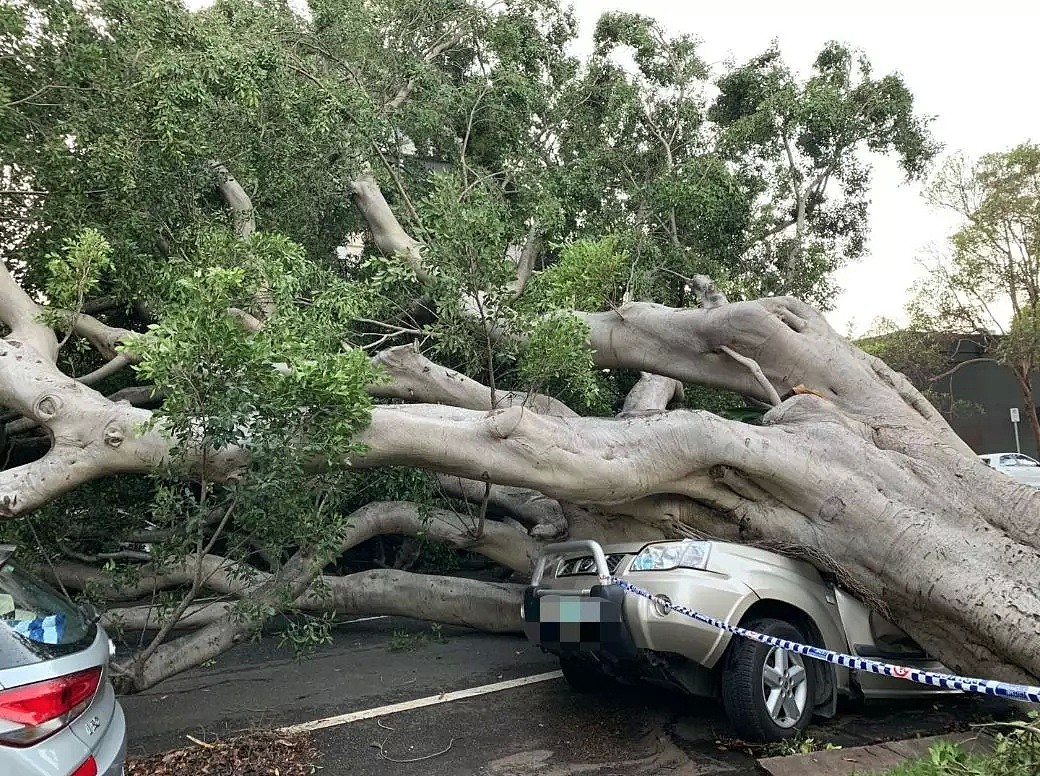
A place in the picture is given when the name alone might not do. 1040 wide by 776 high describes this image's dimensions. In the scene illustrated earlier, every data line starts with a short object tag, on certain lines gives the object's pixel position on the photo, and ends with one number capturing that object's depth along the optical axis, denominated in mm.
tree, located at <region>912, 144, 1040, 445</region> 20844
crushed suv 4473
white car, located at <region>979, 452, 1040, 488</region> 18266
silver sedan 2529
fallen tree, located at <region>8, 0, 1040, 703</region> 4777
